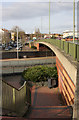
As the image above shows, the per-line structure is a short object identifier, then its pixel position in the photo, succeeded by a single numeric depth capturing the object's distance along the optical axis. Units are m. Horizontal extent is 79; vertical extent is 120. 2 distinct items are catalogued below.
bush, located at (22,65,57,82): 17.05
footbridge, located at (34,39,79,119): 3.52
